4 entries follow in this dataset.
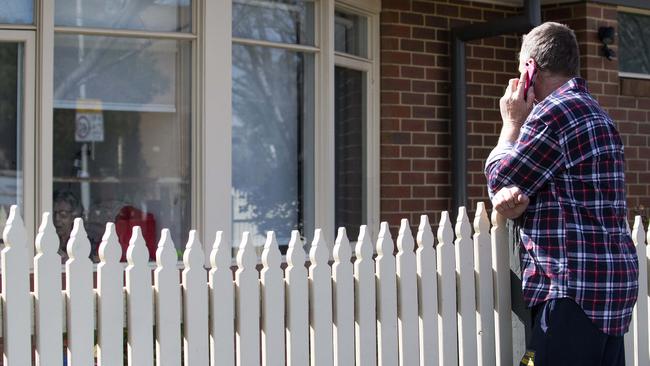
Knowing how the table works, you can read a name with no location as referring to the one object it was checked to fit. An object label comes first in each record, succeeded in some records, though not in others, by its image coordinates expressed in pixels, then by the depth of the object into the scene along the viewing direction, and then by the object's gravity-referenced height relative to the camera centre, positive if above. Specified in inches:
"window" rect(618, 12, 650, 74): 290.2 +48.7
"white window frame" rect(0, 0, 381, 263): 207.8 +22.0
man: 123.0 -1.4
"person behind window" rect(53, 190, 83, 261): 214.7 -3.5
